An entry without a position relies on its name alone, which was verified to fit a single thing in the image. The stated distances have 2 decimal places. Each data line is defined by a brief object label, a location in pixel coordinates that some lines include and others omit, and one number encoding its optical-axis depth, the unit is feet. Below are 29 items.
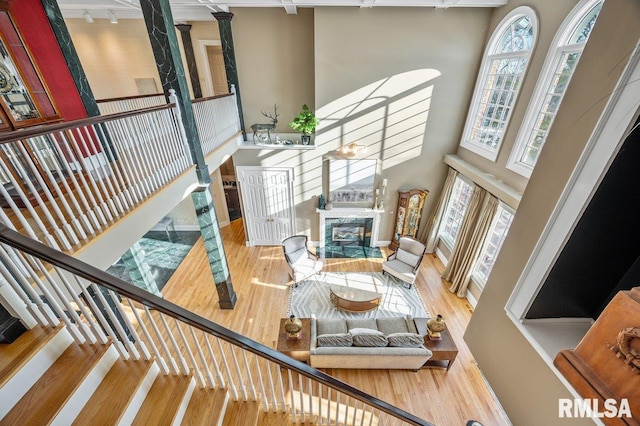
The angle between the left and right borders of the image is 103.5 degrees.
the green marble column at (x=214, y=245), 12.51
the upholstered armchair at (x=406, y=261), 17.22
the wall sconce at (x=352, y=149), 17.67
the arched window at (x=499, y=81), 12.66
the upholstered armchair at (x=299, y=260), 17.43
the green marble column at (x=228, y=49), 15.81
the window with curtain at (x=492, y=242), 13.66
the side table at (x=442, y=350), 11.94
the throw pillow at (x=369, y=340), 11.43
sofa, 11.34
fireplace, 19.94
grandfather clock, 19.19
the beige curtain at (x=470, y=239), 14.19
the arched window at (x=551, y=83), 9.84
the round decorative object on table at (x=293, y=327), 12.11
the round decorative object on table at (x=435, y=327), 12.03
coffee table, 14.93
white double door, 19.15
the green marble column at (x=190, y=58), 18.00
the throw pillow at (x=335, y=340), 11.55
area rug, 15.57
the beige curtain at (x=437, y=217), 17.90
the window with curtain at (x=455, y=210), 17.28
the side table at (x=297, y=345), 12.00
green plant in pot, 16.79
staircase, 4.17
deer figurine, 17.53
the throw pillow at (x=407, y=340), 11.48
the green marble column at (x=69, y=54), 9.99
